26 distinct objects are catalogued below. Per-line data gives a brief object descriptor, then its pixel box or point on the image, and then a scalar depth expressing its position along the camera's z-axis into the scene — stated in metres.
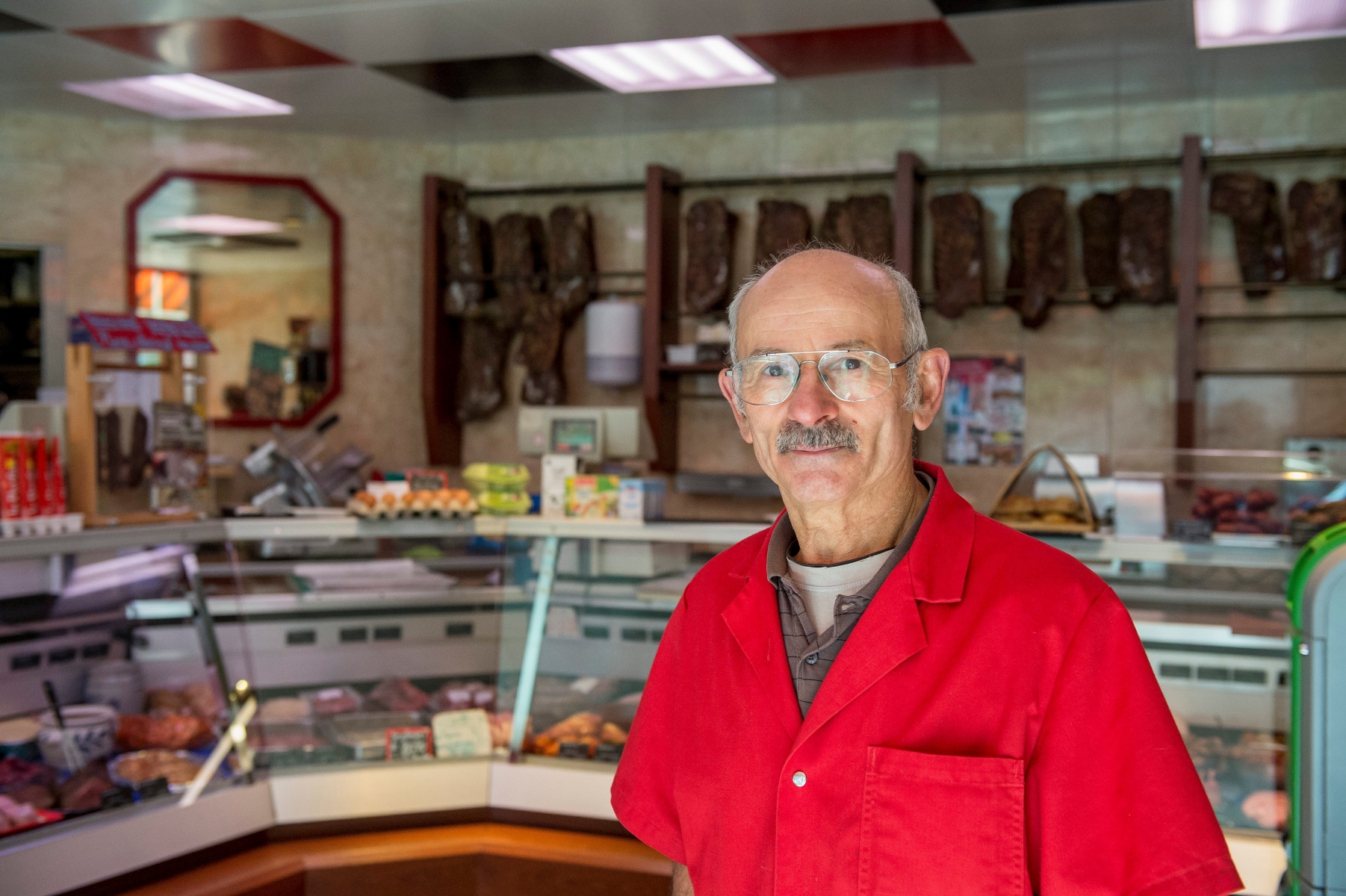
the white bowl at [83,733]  2.72
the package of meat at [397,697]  3.23
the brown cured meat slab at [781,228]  5.77
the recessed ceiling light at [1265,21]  4.16
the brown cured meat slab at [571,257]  6.22
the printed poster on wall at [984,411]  5.70
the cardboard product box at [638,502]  3.40
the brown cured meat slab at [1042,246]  5.37
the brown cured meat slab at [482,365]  6.47
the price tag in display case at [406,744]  3.16
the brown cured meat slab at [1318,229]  4.91
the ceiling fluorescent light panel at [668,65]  4.85
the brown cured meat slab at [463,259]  6.37
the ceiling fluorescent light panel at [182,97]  5.48
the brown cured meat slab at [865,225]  5.61
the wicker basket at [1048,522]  3.12
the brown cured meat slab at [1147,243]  5.21
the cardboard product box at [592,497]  3.42
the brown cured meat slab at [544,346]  6.24
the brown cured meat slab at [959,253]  5.47
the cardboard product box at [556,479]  3.61
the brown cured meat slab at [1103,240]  5.32
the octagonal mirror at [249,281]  6.08
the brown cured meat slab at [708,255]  5.92
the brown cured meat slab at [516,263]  6.29
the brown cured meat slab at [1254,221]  5.05
